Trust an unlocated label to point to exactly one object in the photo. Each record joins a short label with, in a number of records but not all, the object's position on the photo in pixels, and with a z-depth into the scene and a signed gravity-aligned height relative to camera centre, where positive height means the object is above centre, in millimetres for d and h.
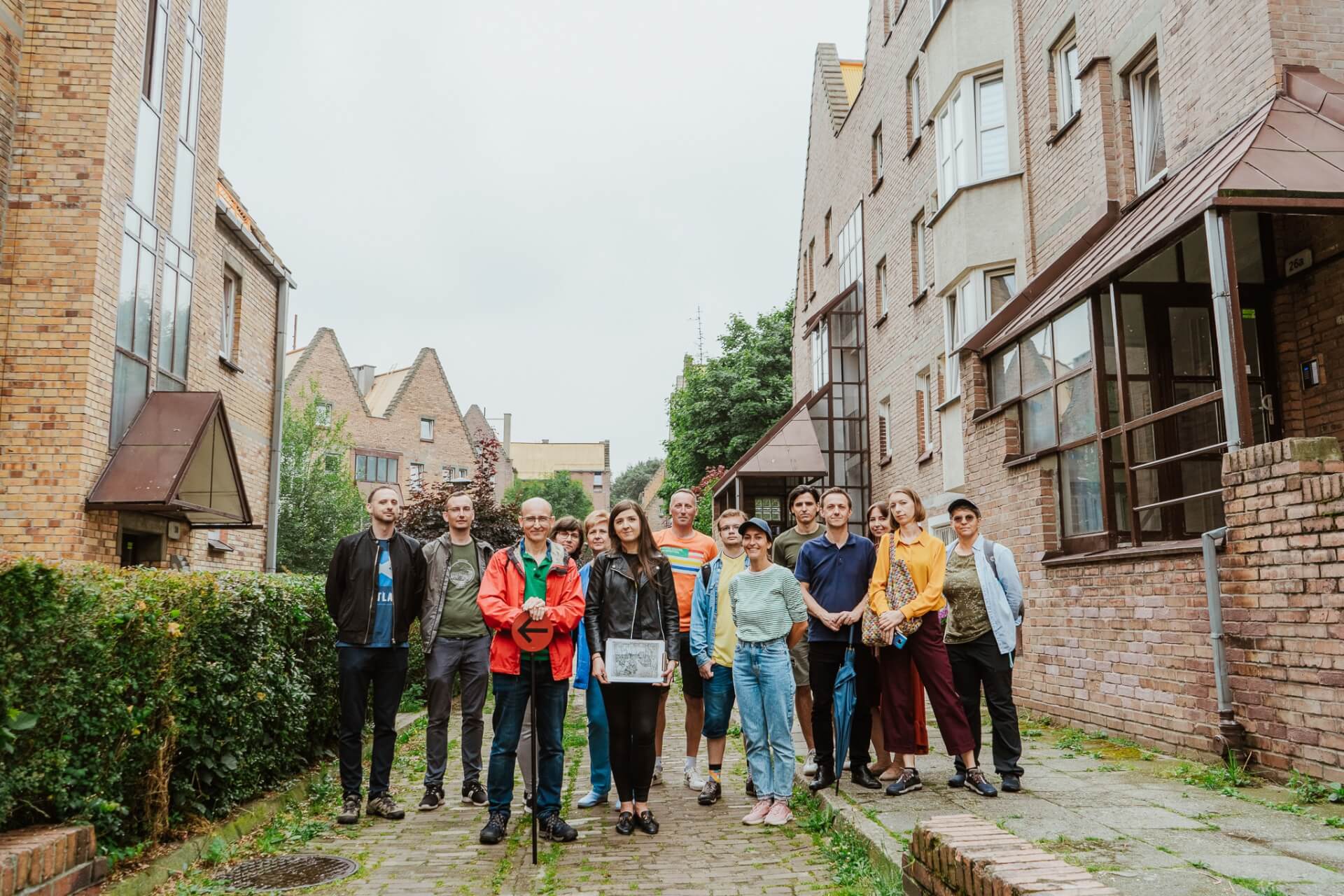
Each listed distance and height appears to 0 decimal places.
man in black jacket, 6914 -378
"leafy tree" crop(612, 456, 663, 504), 105312 +10097
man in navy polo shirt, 7078 -334
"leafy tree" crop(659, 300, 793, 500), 38031 +6683
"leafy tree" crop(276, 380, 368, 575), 28531 +2123
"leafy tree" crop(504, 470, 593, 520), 76688 +6234
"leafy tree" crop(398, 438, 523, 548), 15891 +1001
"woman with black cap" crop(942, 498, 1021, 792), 6797 -392
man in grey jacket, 7340 -526
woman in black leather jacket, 6445 -325
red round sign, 6261 -351
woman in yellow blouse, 6793 -584
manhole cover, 5332 -1604
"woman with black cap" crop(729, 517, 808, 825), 6609 -612
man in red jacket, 6285 -512
